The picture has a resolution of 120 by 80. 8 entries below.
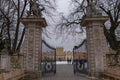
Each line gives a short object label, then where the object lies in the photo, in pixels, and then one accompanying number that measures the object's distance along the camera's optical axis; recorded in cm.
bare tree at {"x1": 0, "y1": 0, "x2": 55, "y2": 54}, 1317
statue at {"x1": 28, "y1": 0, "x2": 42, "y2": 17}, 877
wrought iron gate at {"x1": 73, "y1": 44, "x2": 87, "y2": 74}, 919
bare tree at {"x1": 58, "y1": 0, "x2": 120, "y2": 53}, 1312
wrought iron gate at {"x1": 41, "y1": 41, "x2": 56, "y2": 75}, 938
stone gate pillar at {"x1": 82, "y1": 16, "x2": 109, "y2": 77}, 826
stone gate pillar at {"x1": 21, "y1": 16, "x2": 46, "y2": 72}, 837
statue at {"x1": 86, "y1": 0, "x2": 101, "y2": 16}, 859
